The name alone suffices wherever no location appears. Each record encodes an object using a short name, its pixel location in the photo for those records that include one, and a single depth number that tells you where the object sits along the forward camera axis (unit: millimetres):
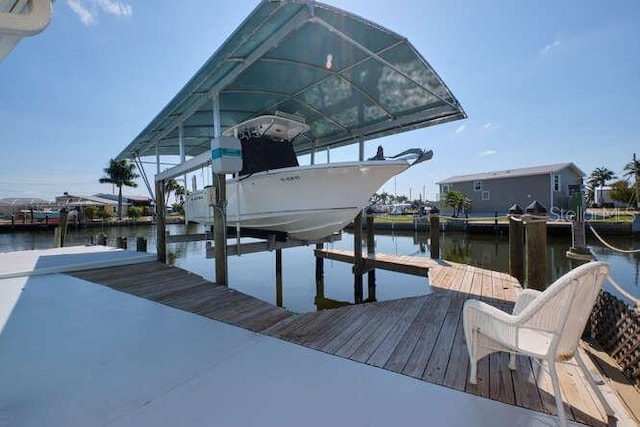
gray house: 23969
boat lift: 3545
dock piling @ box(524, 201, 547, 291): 3676
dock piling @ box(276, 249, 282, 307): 7844
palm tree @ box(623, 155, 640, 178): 32031
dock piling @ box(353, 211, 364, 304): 7379
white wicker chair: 1542
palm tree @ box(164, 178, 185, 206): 49803
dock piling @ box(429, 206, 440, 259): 7217
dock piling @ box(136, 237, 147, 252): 8148
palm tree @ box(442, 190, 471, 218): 24353
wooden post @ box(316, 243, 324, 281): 8845
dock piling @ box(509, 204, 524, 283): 4812
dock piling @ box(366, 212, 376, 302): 8047
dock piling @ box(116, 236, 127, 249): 9431
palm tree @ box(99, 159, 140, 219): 41250
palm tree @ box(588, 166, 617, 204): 42062
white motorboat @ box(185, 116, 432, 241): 4945
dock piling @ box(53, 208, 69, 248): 9969
